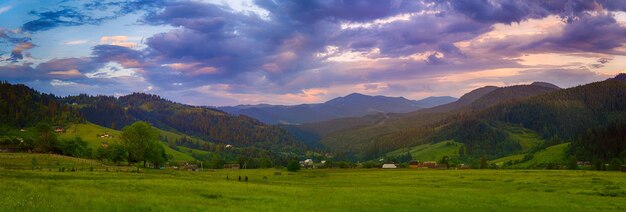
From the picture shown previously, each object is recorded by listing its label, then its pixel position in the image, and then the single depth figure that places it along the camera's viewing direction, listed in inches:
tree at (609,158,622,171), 5364.7
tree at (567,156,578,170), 5825.8
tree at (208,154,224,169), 7401.6
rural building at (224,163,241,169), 7490.2
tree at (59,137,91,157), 6161.4
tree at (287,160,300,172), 6274.6
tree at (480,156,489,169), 6923.7
